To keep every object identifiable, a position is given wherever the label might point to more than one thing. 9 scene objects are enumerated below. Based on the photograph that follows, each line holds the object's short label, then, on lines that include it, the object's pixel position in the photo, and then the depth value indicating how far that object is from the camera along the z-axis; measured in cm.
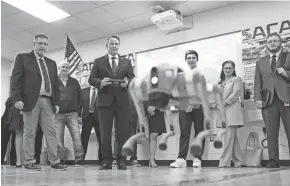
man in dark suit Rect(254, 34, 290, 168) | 284
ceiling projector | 407
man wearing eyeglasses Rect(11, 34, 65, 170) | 257
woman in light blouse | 329
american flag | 544
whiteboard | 428
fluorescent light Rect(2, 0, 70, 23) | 459
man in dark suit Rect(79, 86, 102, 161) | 459
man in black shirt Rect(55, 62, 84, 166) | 382
